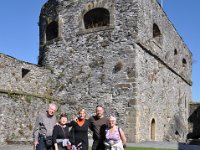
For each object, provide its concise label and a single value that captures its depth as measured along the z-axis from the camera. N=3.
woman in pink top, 4.63
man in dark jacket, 4.95
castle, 10.68
